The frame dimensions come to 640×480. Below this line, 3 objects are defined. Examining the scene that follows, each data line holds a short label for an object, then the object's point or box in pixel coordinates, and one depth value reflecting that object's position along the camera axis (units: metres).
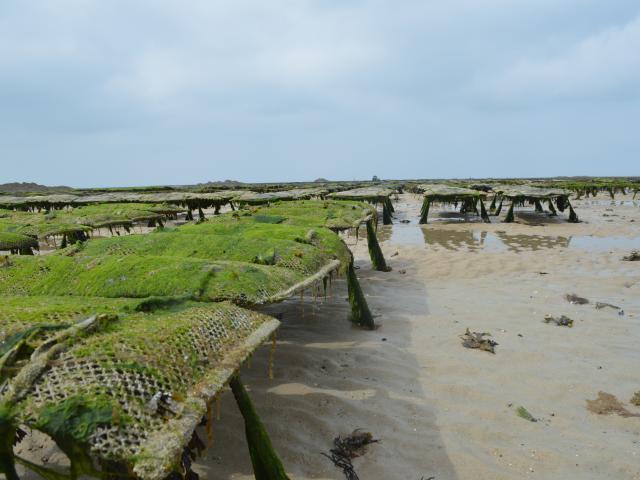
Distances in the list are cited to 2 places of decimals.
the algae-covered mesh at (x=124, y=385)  1.54
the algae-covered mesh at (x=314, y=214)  7.75
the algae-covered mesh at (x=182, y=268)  3.52
